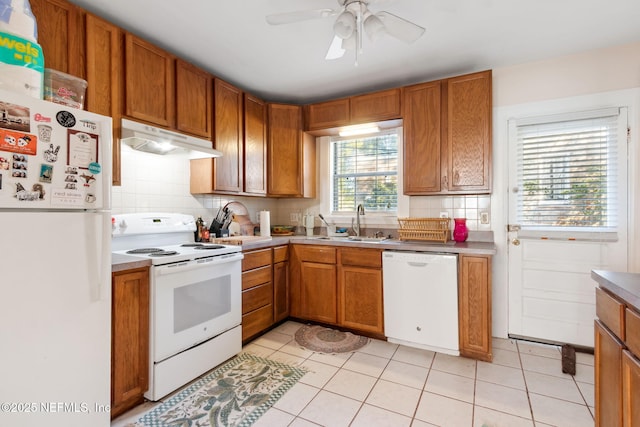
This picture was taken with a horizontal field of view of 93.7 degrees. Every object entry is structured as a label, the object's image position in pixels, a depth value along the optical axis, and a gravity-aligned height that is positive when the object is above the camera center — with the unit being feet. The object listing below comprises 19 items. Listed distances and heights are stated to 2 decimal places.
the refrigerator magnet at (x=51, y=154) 4.01 +0.81
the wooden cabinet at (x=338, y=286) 8.80 -2.30
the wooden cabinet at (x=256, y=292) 8.41 -2.32
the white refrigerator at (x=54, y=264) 3.74 -0.69
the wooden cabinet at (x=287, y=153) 10.83 +2.22
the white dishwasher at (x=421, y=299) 7.80 -2.36
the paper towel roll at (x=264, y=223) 10.57 -0.35
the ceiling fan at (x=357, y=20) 5.34 +3.48
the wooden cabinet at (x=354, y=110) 9.48 +3.44
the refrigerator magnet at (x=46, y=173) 3.96 +0.56
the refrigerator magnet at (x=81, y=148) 4.25 +0.96
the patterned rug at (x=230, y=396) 5.52 -3.79
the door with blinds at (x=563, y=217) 7.88 -0.16
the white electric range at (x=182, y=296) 6.04 -1.88
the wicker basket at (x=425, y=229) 8.79 -0.51
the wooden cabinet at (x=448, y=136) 8.39 +2.24
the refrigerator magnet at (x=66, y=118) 4.14 +1.34
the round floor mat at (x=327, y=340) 8.33 -3.75
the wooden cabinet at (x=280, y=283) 9.53 -2.29
